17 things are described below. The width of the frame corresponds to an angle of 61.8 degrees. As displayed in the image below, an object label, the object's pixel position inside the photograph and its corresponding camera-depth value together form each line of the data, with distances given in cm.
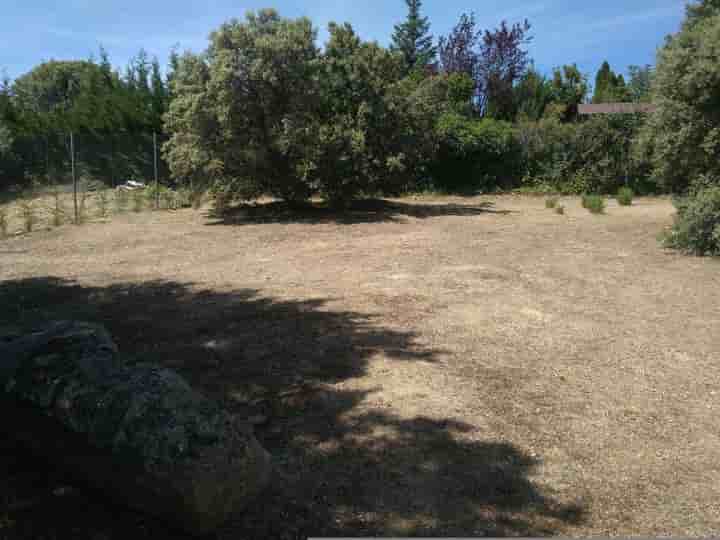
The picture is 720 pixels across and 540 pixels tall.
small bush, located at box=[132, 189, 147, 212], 1472
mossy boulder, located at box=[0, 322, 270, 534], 222
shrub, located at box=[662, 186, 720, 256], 869
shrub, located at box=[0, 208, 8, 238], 1063
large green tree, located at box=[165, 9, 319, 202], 1278
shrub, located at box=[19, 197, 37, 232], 1130
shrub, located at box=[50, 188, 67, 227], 1205
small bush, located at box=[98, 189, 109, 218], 1342
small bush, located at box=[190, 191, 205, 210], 1458
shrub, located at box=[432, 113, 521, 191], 2130
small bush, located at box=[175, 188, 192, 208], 1590
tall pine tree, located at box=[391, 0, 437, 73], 4925
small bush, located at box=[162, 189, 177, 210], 1574
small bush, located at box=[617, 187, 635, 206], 1673
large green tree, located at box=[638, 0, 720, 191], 912
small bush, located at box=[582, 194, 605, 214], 1469
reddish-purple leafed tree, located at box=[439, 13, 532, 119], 3562
